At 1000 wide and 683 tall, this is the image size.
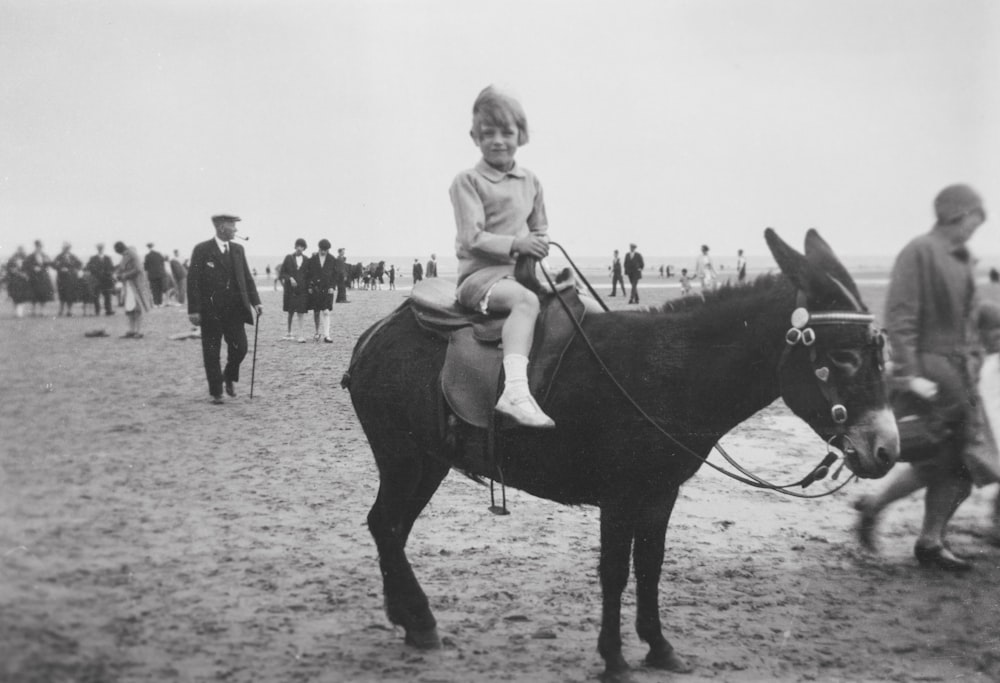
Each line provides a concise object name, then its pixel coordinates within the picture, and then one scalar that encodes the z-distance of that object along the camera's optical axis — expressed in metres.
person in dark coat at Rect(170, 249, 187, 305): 31.11
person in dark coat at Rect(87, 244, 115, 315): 23.23
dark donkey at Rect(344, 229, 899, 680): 3.87
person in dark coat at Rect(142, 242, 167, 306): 20.05
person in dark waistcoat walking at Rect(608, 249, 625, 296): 28.91
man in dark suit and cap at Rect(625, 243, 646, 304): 27.55
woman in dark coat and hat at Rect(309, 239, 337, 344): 17.77
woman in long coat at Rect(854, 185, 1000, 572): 5.28
